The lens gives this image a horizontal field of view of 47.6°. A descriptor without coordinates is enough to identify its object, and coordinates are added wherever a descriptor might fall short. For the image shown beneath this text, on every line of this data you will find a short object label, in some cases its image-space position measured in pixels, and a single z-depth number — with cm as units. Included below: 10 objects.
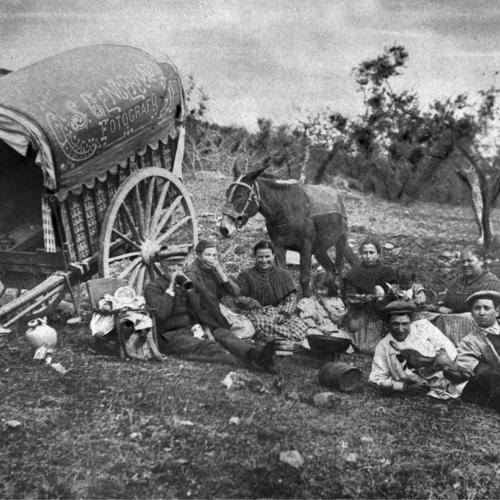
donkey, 488
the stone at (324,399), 351
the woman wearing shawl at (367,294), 451
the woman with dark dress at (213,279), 457
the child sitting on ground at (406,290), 446
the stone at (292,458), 285
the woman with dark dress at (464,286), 425
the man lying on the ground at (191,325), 411
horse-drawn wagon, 414
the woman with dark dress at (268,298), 458
